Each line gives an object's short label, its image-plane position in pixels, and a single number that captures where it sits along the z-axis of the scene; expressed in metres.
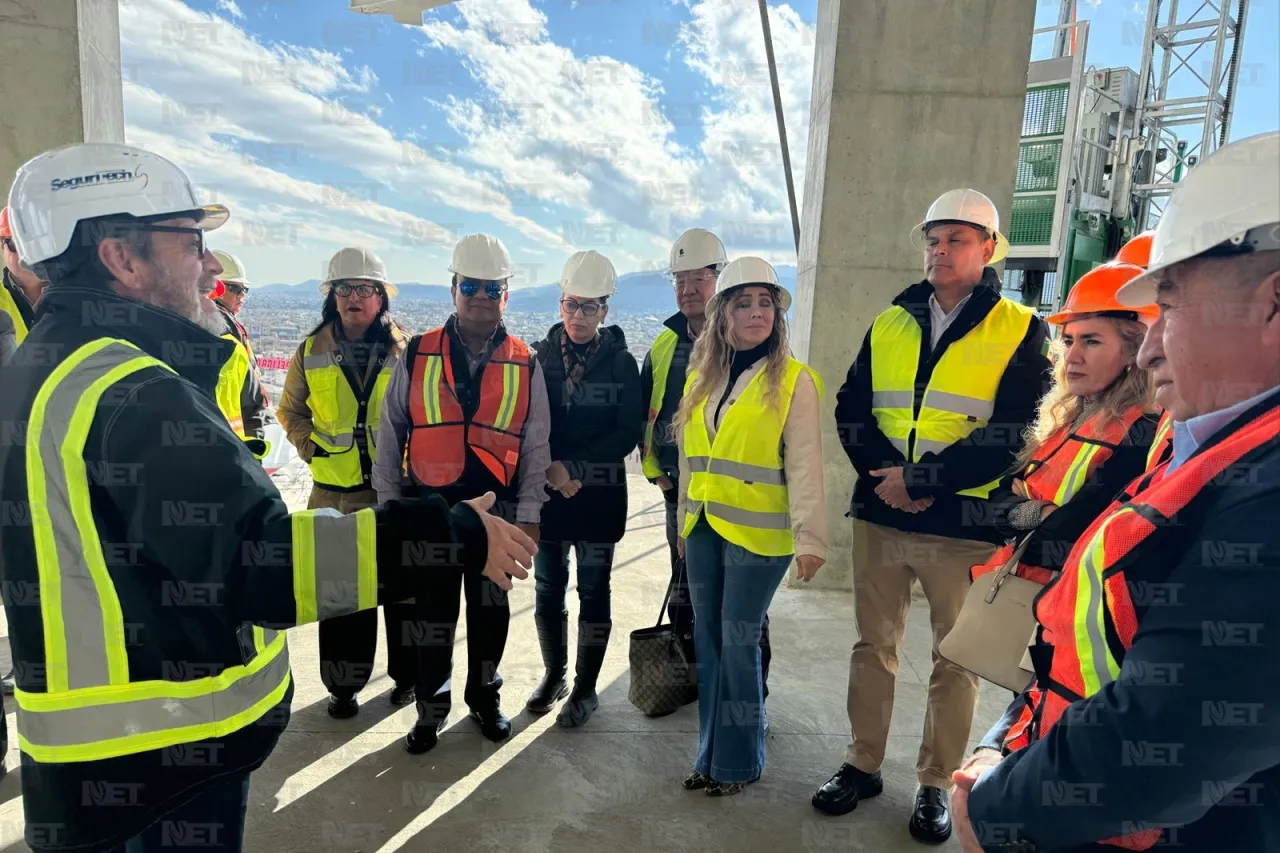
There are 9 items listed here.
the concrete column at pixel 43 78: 4.28
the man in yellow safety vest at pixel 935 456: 2.57
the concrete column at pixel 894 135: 4.61
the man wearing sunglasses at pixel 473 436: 3.05
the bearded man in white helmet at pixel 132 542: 1.21
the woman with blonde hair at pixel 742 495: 2.62
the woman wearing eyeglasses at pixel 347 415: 3.30
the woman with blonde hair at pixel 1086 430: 1.88
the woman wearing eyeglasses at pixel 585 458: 3.30
